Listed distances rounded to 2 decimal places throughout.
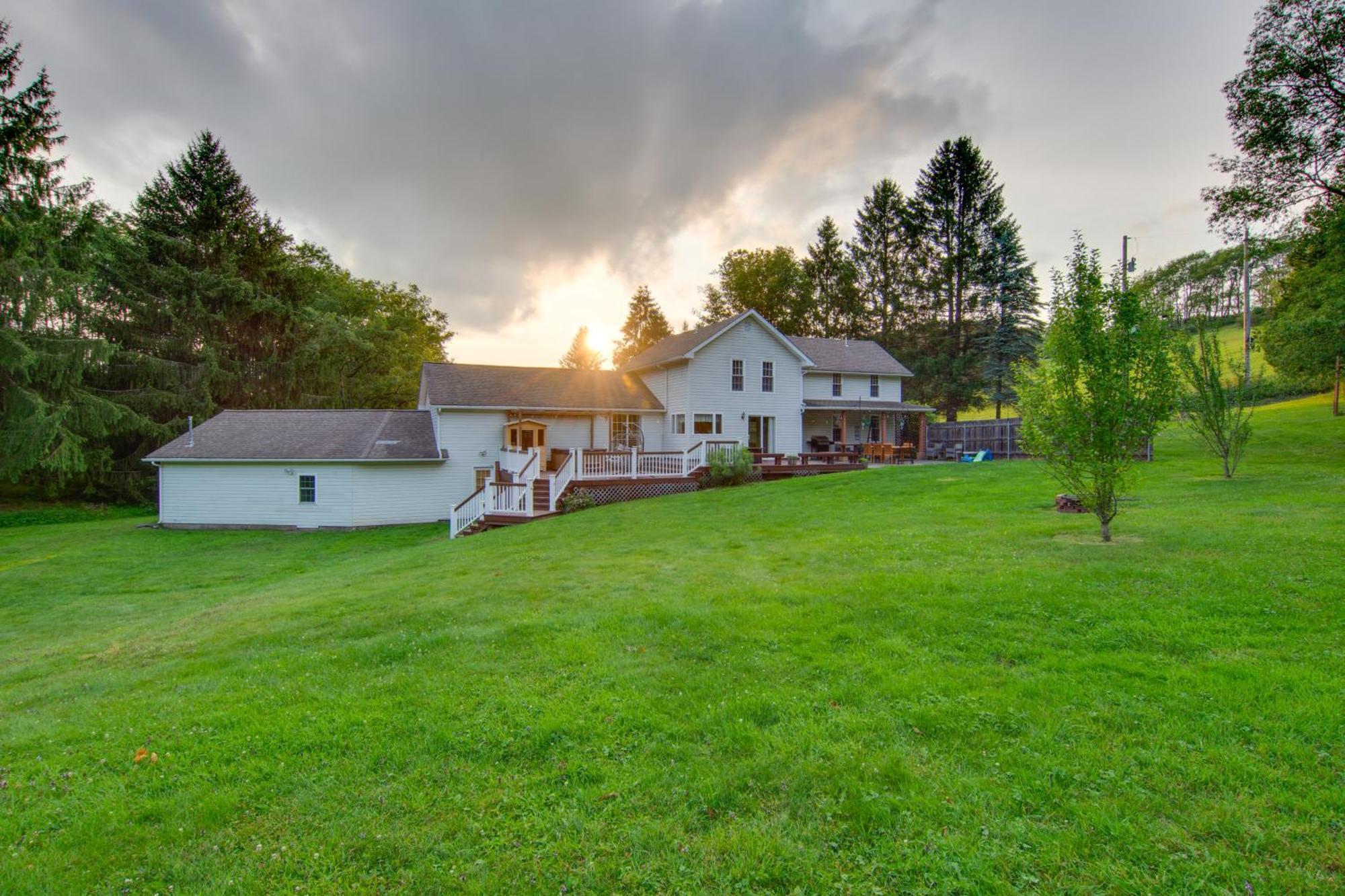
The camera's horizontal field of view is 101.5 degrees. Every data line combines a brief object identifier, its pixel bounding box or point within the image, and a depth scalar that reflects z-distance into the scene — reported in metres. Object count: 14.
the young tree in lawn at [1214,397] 12.59
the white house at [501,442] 20.44
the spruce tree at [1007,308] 36.78
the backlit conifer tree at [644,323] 54.19
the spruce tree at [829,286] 48.22
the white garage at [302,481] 21.23
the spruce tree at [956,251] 41.47
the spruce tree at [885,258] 45.34
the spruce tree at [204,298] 29.22
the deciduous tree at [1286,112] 16.75
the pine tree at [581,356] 65.38
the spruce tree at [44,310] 17.91
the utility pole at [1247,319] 27.73
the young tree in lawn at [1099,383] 7.86
